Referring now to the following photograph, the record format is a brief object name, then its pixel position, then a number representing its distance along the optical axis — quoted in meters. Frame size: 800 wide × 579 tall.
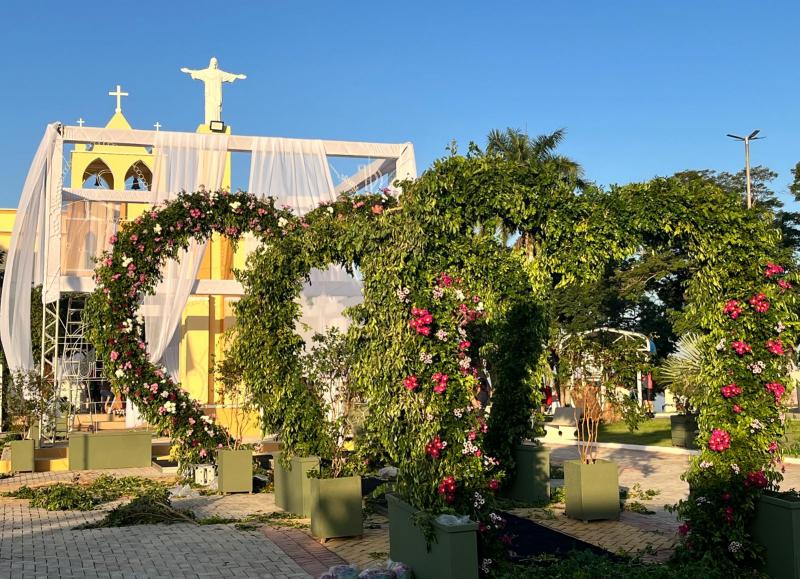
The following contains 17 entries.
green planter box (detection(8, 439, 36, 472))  16.06
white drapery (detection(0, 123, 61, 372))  18.36
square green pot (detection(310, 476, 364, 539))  9.33
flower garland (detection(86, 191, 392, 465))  14.34
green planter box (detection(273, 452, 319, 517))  10.70
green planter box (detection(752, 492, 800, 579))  6.74
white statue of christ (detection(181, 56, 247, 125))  22.17
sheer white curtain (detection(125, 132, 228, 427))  18.42
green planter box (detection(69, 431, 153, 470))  16.28
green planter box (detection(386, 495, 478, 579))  6.26
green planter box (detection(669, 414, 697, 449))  18.09
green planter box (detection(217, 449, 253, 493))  12.92
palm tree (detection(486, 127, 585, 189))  32.84
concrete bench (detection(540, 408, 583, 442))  22.23
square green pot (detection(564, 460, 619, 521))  10.23
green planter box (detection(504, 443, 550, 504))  11.71
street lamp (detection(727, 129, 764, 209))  33.12
